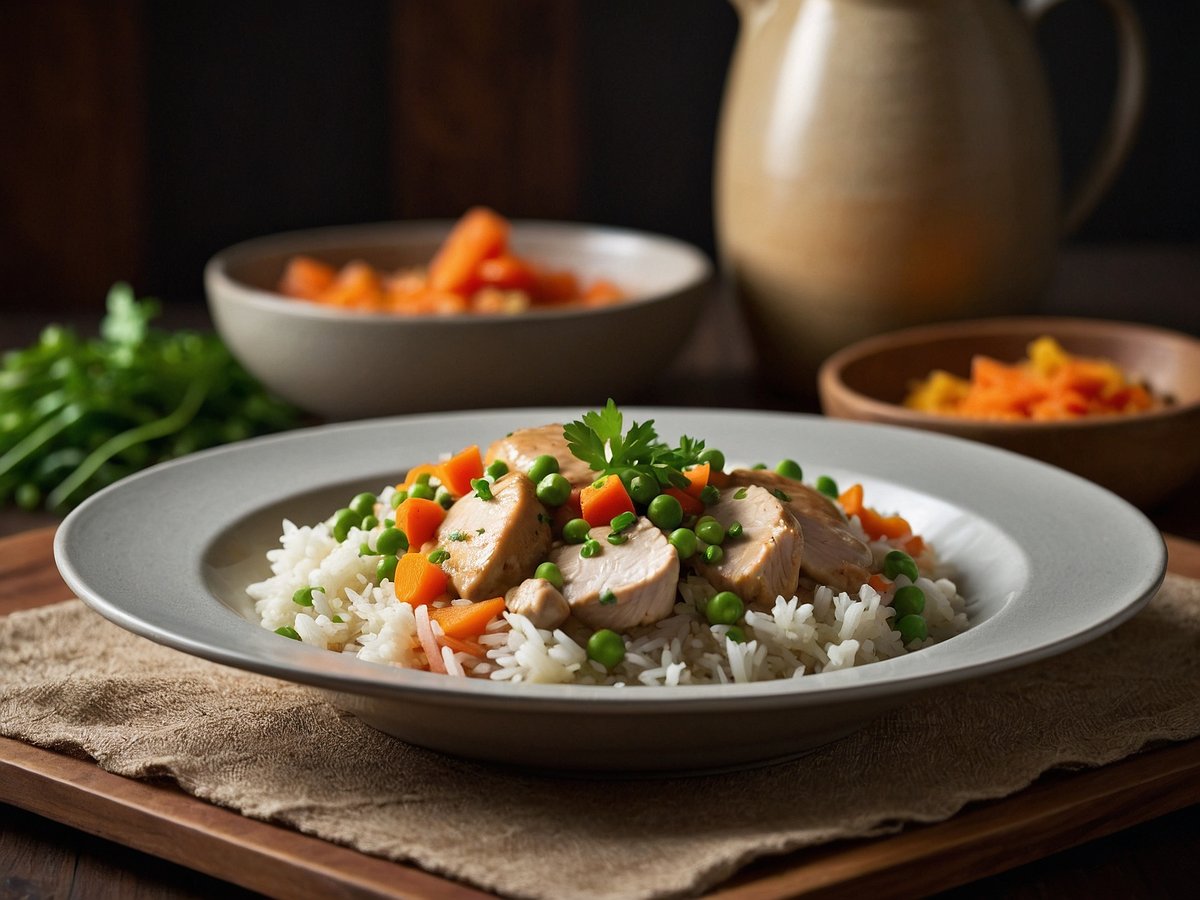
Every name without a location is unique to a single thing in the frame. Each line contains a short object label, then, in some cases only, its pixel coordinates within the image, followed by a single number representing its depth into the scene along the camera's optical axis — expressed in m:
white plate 1.85
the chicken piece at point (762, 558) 2.21
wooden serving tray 1.83
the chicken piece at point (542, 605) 2.16
